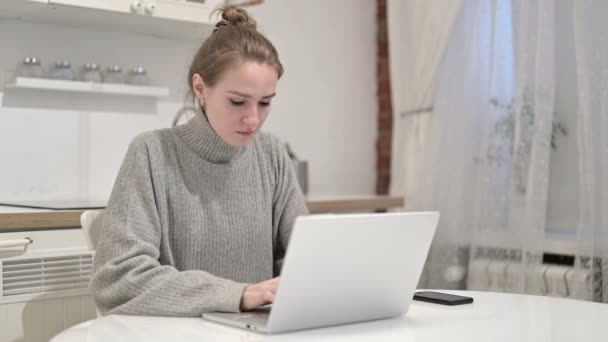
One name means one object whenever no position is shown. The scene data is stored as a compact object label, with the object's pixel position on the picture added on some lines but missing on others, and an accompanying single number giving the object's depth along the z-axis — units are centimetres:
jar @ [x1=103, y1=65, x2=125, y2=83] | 293
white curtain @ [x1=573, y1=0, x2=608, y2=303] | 258
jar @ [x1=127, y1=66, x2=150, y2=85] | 300
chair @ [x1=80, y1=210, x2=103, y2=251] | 170
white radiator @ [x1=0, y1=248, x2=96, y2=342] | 224
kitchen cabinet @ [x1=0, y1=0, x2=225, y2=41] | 258
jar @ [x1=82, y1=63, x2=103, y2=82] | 286
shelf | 271
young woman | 143
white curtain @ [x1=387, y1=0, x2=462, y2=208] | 330
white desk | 120
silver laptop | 113
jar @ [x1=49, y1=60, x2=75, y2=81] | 279
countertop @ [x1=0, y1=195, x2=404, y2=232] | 221
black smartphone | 149
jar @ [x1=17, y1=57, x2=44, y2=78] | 272
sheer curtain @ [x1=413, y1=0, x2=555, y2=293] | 279
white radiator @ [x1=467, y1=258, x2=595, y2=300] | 261
